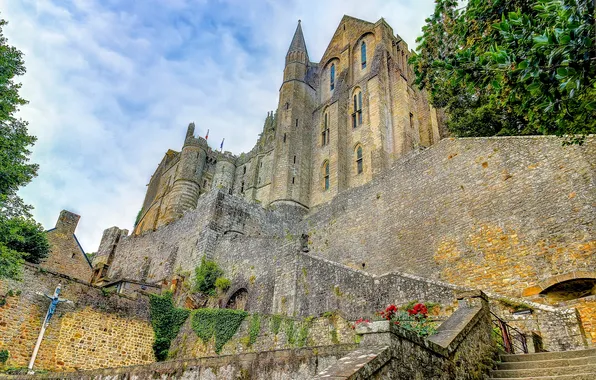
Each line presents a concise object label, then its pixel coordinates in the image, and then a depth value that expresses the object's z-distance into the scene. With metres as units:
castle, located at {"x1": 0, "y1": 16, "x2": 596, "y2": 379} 6.57
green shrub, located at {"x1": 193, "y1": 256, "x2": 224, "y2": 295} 19.77
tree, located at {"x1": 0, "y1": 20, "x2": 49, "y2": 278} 10.10
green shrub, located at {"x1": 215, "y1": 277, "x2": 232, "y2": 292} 19.05
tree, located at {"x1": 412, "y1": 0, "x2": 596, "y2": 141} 4.50
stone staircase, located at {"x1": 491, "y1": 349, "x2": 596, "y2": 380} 5.29
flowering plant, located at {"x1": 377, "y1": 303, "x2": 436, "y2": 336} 8.05
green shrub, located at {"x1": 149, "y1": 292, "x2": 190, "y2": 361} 15.16
